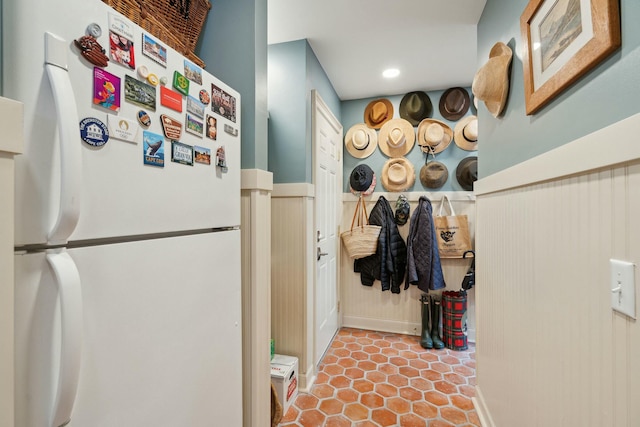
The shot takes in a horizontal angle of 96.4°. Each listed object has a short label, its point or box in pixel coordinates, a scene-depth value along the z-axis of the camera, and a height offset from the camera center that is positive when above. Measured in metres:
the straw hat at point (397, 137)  2.76 +0.74
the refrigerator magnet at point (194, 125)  0.85 +0.27
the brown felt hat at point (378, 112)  2.86 +1.01
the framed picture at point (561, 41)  0.67 +0.48
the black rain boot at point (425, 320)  2.57 -0.98
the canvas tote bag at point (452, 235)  2.57 -0.20
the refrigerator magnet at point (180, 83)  0.80 +0.38
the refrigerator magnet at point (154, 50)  0.71 +0.42
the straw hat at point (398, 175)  2.77 +0.38
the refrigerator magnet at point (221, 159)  0.98 +0.19
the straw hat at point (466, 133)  2.59 +0.73
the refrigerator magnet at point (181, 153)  0.79 +0.17
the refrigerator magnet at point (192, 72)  0.85 +0.43
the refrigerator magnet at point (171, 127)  0.76 +0.24
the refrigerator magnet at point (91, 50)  0.57 +0.33
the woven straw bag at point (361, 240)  2.69 -0.25
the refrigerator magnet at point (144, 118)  0.69 +0.23
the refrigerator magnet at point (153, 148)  0.70 +0.16
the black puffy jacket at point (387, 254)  2.70 -0.39
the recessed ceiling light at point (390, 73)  2.40 +1.20
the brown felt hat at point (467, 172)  2.61 +0.37
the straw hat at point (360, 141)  2.86 +0.73
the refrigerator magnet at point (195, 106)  0.85 +0.33
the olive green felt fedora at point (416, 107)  2.75 +1.02
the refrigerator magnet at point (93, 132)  0.56 +0.17
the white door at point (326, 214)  2.17 -0.01
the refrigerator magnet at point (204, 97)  0.91 +0.38
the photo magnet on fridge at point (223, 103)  0.97 +0.40
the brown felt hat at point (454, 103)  2.66 +1.03
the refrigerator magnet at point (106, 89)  0.59 +0.26
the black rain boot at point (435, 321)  2.58 -0.98
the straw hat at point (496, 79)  1.28 +0.62
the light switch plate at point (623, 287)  0.59 -0.16
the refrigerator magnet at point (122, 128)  0.62 +0.19
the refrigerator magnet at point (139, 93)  0.66 +0.29
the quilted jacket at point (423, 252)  2.54 -0.36
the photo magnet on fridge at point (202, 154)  0.88 +0.19
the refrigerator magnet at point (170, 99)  0.76 +0.31
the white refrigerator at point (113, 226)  0.49 -0.03
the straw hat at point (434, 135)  2.67 +0.73
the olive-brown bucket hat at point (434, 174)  2.69 +0.36
